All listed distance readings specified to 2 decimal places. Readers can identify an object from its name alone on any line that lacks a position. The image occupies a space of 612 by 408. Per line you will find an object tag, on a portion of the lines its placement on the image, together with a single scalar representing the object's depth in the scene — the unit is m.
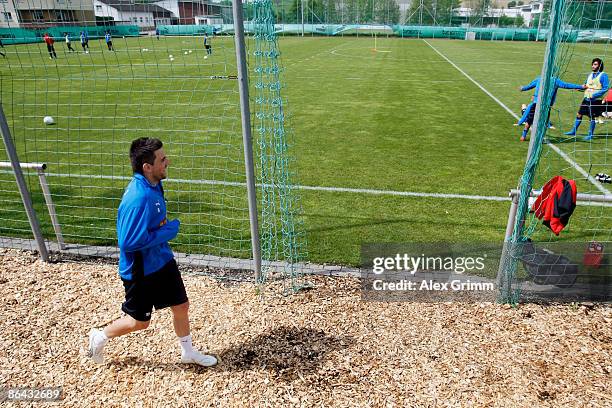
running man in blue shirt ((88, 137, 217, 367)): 3.12
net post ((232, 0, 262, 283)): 4.03
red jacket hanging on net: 4.19
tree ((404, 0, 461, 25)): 59.94
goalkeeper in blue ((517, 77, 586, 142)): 10.29
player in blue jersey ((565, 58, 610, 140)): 9.51
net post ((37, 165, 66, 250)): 5.55
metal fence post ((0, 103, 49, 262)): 5.13
